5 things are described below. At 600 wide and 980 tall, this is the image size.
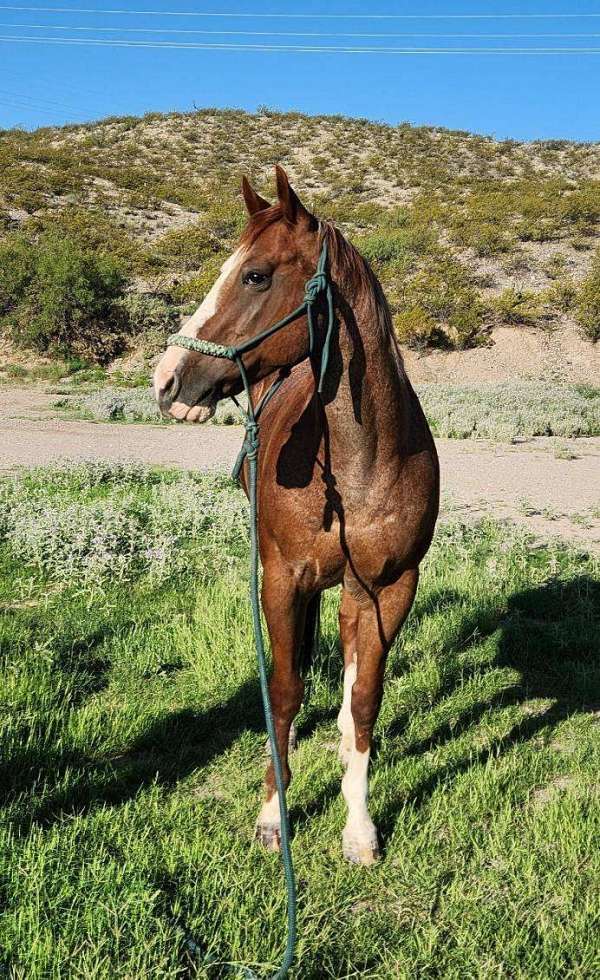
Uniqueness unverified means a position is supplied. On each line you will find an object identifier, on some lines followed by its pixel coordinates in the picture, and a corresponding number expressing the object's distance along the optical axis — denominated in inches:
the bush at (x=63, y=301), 880.9
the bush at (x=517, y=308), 909.2
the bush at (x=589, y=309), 880.3
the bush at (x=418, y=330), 873.5
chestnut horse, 89.9
